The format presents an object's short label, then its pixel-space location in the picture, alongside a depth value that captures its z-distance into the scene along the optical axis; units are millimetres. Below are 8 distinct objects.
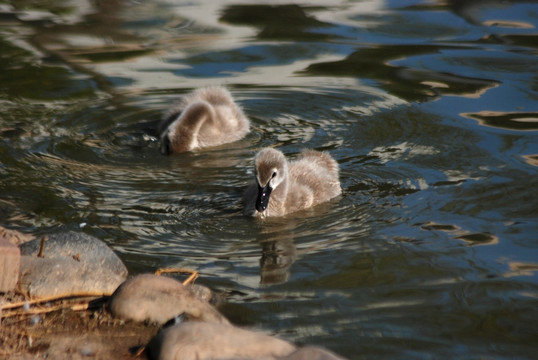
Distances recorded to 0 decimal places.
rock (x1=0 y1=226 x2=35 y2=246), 11609
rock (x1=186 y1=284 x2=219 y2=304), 10859
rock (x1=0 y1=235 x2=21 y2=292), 9820
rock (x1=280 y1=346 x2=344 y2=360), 8703
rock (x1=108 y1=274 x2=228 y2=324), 10070
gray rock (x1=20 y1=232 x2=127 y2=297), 10469
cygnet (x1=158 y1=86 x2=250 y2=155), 17141
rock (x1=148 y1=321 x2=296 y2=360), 8953
